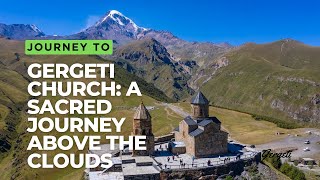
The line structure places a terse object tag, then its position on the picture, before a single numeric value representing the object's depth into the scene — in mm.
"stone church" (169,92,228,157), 42224
